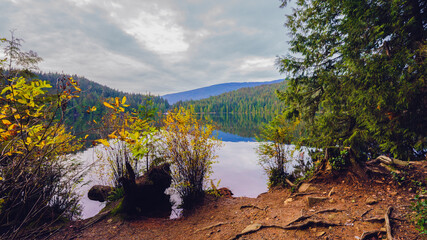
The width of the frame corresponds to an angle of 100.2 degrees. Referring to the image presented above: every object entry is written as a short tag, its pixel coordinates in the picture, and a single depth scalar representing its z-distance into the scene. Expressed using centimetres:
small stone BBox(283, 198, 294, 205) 542
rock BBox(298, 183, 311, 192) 563
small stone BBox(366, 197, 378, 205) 377
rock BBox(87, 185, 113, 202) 798
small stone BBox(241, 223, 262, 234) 378
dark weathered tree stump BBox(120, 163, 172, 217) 580
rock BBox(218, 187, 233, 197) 836
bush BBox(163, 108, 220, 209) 591
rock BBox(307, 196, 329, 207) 445
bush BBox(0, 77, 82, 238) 173
